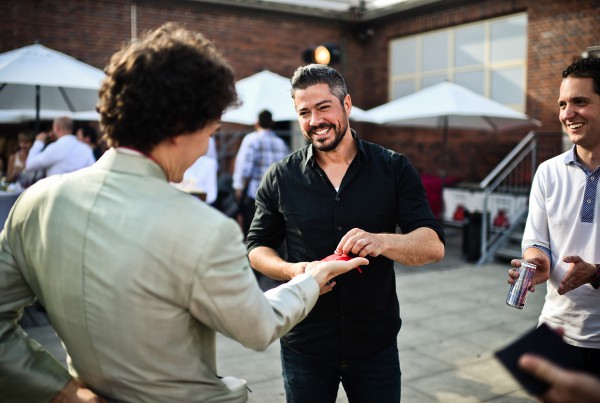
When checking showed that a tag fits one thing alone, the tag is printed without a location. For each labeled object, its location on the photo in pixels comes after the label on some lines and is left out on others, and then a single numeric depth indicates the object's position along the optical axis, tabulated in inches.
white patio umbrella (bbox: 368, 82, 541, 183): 432.1
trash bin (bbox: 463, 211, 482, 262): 386.3
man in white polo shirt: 100.4
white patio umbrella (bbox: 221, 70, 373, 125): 384.2
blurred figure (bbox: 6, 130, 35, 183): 365.1
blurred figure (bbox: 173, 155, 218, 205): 291.4
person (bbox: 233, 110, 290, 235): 310.5
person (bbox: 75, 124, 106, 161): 338.6
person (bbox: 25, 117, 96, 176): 270.4
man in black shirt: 99.3
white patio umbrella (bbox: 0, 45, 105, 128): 289.9
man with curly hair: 58.1
